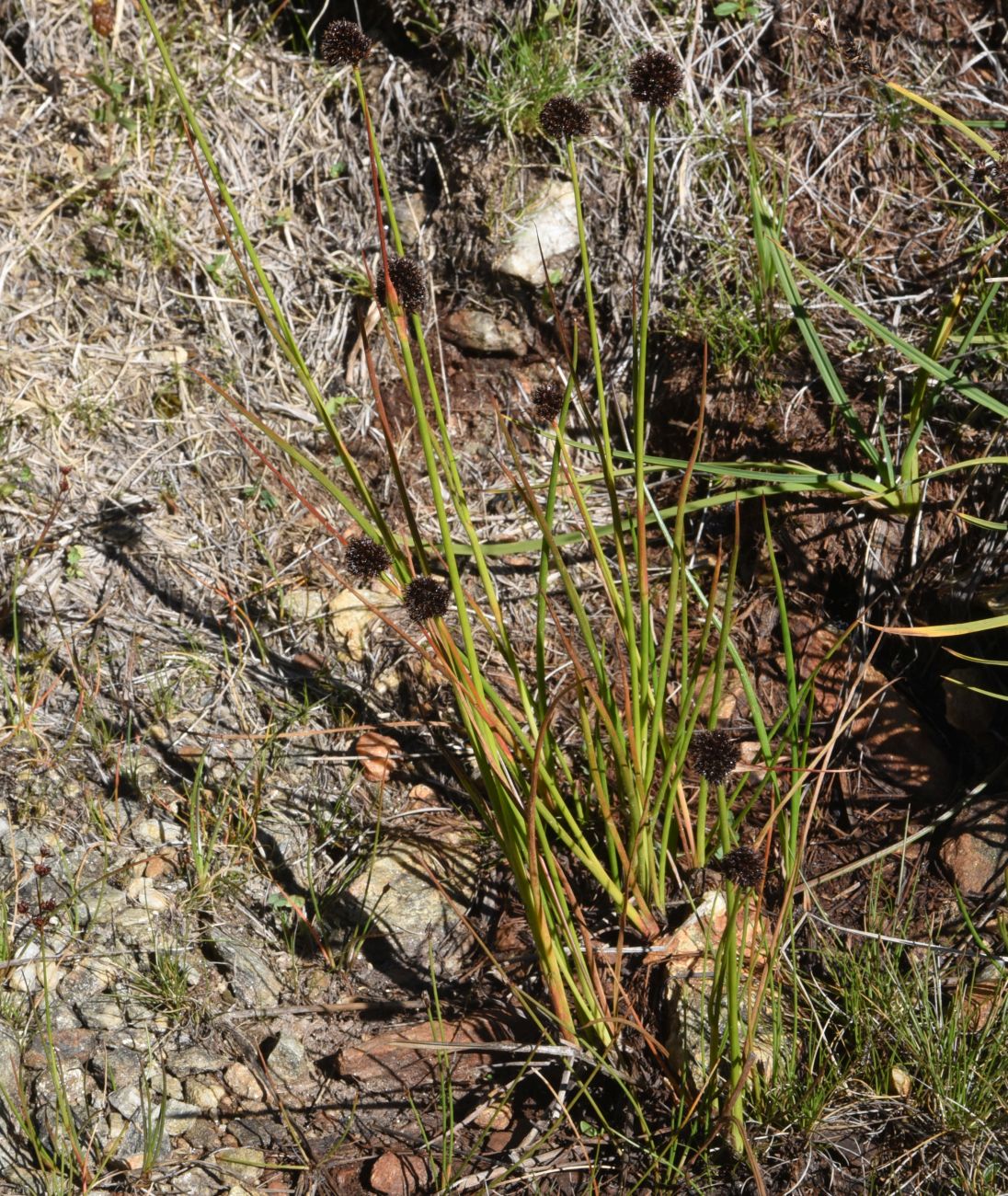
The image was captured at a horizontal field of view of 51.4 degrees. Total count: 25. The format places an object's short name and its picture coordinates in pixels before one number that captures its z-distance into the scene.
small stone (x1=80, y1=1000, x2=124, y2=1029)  2.02
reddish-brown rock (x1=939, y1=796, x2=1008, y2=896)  2.08
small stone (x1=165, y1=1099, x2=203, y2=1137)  1.94
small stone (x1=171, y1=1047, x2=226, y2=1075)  2.01
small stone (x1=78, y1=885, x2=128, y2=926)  2.14
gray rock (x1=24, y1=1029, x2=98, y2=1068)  1.96
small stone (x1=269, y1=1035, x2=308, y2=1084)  2.03
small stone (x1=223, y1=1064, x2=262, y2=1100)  2.01
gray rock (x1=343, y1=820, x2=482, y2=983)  2.23
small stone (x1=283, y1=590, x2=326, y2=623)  2.67
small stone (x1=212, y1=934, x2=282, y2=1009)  2.12
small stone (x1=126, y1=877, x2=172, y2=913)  2.19
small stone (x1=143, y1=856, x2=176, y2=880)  2.23
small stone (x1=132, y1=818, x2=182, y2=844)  2.29
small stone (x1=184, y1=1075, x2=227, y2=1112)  1.98
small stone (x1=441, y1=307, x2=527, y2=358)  2.97
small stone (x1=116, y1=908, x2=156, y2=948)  2.13
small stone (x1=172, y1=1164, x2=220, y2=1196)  1.86
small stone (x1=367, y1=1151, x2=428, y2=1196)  1.86
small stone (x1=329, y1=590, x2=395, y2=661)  2.63
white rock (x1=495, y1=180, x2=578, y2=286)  2.88
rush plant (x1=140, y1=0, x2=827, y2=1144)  1.59
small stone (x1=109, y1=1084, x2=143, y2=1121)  1.93
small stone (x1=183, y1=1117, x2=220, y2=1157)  1.92
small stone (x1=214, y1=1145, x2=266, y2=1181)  1.89
